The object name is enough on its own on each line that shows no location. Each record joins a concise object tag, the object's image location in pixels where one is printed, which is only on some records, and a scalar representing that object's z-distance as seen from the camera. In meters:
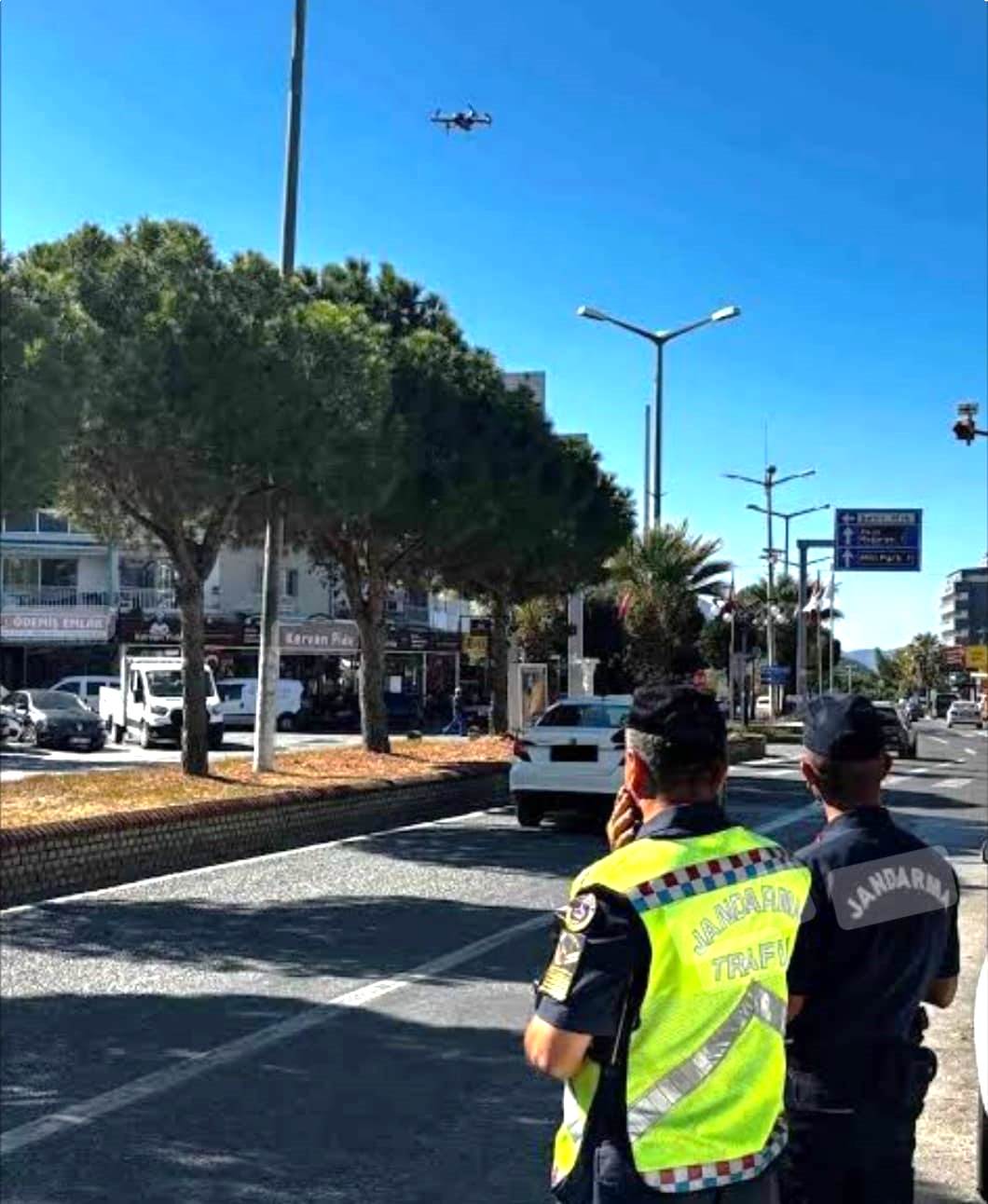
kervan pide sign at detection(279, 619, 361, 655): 51.34
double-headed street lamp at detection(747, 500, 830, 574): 62.34
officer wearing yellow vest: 2.39
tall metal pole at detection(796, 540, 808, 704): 51.09
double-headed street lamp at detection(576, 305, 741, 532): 33.81
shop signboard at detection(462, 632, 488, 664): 34.66
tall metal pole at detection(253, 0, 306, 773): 17.98
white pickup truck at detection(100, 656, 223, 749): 34.69
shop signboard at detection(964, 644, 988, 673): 54.88
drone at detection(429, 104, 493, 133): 21.97
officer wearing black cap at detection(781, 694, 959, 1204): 2.89
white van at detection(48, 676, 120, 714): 41.52
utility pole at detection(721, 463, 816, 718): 59.28
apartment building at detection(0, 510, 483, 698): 50.44
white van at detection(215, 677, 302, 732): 43.28
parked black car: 32.94
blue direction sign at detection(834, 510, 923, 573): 47.06
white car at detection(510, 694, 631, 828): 15.54
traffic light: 25.61
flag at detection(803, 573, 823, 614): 64.38
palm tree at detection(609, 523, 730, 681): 34.97
